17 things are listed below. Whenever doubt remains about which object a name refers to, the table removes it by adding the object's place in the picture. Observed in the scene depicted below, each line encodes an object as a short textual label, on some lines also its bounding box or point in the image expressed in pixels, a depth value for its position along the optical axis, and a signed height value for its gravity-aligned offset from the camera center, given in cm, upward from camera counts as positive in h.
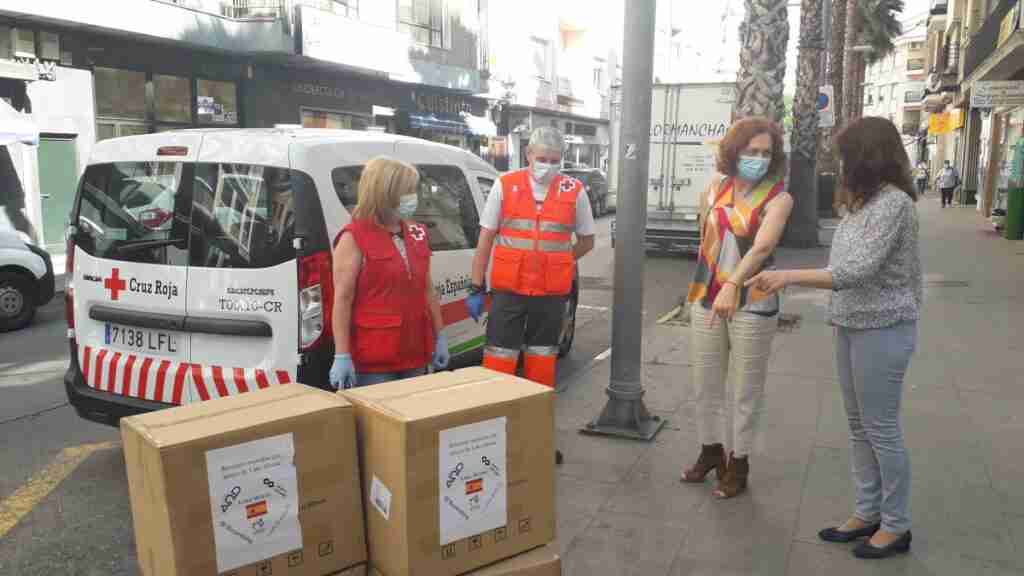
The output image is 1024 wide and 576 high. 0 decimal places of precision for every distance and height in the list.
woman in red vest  348 -50
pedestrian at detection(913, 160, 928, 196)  4147 -43
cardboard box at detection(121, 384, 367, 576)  199 -79
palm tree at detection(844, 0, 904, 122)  4362 +760
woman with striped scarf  389 -50
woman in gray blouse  335 -47
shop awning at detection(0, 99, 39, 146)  1231 +52
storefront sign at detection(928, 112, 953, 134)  3591 +196
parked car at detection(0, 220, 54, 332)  885 -125
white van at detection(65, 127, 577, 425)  400 -49
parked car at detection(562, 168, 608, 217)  2506 -66
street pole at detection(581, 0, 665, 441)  502 -32
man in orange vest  443 -47
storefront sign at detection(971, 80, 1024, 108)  1672 +151
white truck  1490 +24
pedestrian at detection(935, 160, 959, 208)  2975 -49
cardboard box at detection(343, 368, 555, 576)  218 -82
